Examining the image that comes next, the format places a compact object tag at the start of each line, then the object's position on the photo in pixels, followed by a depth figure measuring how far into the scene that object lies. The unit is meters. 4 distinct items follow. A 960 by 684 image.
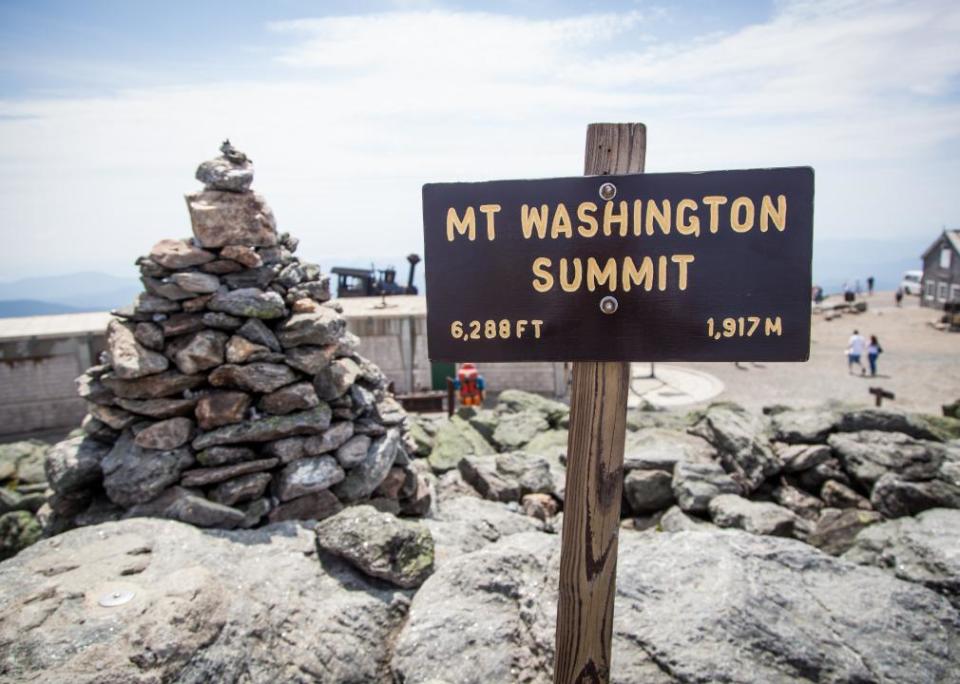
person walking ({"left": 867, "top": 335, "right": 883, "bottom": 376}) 26.23
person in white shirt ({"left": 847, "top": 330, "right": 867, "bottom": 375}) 27.55
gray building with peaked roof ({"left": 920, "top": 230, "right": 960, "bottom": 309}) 44.69
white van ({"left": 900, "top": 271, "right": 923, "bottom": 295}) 57.38
